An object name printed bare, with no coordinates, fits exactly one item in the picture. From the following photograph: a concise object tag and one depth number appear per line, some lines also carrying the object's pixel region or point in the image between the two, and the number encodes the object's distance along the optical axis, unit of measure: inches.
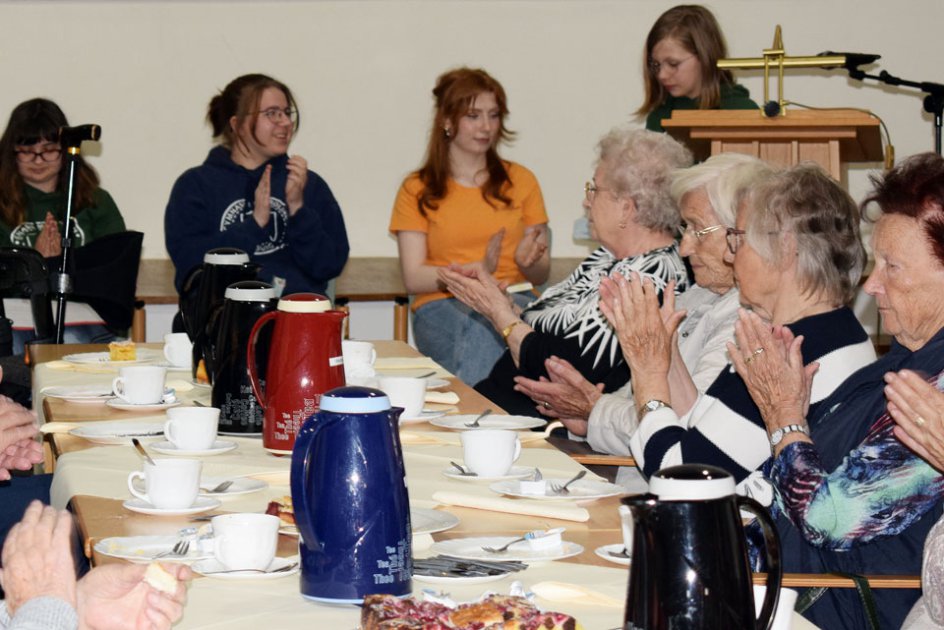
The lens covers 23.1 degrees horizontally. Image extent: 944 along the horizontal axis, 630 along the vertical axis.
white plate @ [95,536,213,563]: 124.3
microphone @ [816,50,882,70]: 257.4
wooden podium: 207.5
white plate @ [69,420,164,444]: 155.9
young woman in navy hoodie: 291.6
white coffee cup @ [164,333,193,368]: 197.6
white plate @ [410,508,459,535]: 130.1
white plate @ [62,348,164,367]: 201.2
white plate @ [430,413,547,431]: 163.8
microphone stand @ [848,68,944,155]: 277.4
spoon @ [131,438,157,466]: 136.6
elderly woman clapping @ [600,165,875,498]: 157.6
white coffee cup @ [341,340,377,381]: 179.6
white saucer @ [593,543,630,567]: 125.7
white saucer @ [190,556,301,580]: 122.0
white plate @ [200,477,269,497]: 138.3
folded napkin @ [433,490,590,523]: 134.6
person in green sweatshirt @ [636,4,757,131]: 281.0
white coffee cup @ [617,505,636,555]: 124.1
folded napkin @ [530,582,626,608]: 119.3
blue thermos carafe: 118.0
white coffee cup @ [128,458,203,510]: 133.5
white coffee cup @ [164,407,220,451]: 150.1
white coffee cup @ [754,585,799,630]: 110.7
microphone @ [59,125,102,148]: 227.5
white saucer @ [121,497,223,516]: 133.4
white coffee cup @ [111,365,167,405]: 172.1
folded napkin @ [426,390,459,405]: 177.7
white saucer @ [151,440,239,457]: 150.6
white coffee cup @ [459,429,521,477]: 142.9
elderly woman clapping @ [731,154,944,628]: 142.0
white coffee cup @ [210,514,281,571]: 121.8
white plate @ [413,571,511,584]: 121.4
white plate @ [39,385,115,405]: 175.6
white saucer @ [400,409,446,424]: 165.5
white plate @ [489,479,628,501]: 138.9
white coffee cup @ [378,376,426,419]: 166.1
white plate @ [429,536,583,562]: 125.7
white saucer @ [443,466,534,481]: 143.9
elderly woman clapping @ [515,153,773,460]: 176.6
